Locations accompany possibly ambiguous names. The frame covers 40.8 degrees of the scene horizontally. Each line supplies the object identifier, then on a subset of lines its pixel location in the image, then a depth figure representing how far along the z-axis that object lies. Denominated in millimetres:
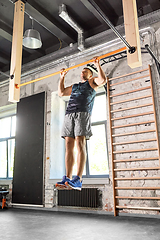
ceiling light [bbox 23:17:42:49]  4286
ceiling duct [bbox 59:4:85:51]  4414
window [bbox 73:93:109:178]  5162
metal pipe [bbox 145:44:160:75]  3853
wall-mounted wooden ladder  3922
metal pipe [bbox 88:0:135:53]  2037
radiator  4492
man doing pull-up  2435
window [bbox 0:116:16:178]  6949
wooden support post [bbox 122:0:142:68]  2082
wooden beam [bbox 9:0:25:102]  2799
